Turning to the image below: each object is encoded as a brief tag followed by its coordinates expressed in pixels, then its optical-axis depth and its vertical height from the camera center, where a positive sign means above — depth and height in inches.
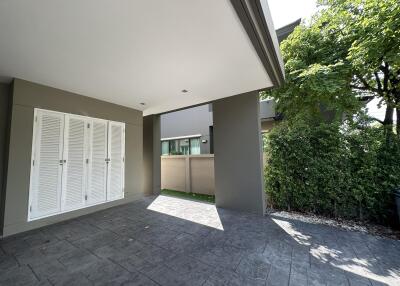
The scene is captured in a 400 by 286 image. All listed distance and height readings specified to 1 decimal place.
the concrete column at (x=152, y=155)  232.2 +3.8
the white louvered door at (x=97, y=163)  163.5 -3.2
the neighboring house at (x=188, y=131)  352.2 +53.5
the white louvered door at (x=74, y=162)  145.9 -2.2
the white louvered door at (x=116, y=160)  179.8 -1.1
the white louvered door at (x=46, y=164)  129.2 -3.1
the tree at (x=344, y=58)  122.3 +73.9
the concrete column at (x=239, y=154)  155.9 +2.1
